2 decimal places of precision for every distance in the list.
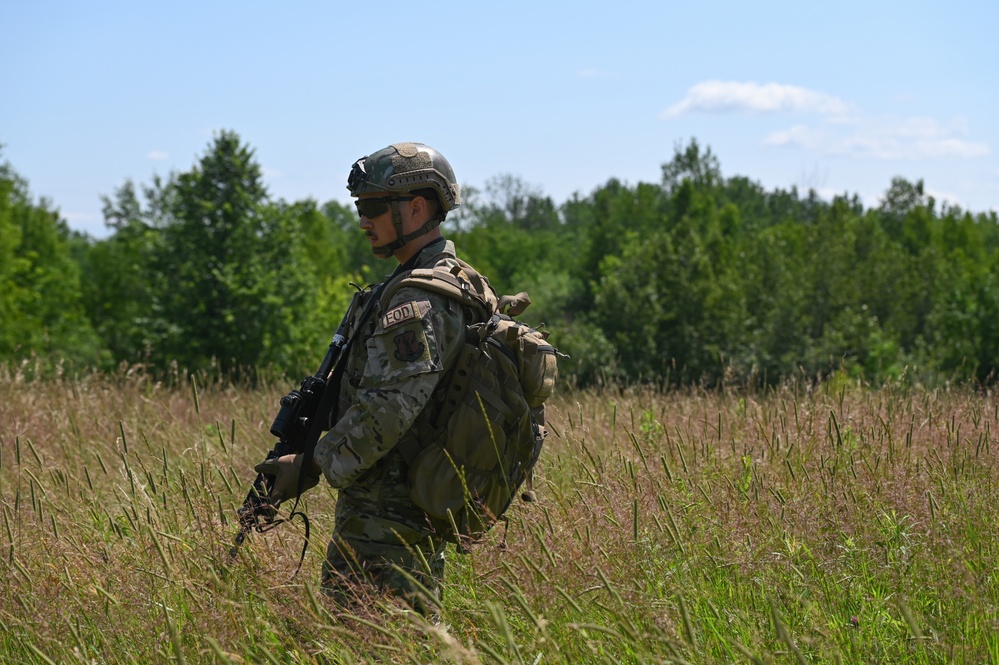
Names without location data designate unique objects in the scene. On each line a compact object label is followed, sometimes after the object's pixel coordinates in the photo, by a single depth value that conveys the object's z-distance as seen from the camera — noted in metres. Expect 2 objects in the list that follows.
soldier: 6.29
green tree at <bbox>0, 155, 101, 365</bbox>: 83.12
